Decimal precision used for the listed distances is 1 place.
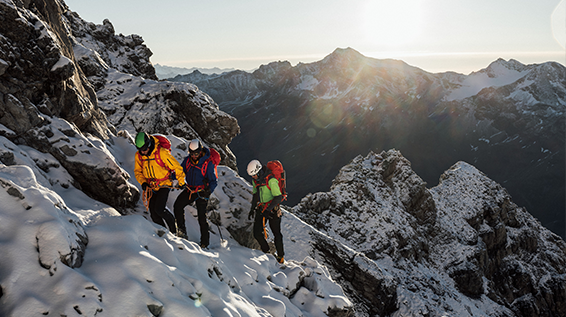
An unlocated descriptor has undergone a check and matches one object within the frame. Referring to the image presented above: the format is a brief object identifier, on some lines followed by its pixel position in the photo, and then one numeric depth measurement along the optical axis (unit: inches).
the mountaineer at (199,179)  329.4
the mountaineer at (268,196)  370.6
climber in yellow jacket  309.4
